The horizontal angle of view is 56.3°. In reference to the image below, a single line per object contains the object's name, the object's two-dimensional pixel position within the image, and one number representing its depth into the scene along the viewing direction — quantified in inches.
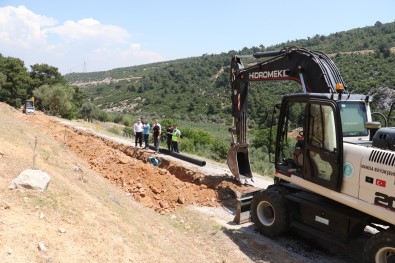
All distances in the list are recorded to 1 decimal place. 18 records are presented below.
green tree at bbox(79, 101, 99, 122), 2326.5
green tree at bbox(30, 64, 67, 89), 2126.0
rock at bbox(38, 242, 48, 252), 202.5
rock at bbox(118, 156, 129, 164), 586.4
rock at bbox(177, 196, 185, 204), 439.8
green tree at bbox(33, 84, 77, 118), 1819.6
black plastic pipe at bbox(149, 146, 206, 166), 653.3
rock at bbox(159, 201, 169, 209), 422.9
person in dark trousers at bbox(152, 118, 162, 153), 723.4
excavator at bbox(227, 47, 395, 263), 250.2
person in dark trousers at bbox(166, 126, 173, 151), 743.5
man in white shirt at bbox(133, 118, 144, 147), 766.5
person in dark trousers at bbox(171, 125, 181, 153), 717.9
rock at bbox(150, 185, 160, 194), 470.6
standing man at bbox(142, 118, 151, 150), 751.1
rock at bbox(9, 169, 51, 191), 266.4
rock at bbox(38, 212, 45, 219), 236.2
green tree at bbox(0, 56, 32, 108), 1910.7
